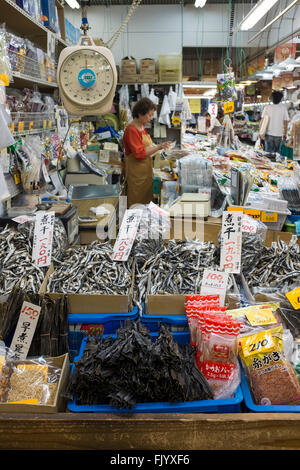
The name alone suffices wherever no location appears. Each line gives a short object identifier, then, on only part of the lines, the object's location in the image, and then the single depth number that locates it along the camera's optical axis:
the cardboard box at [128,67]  8.51
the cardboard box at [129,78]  8.62
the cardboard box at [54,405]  1.47
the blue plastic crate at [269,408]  1.52
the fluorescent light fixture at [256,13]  5.66
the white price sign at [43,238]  2.34
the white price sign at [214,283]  2.08
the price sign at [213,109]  10.74
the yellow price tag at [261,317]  1.84
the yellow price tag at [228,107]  5.94
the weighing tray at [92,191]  4.32
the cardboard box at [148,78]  8.54
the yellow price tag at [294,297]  1.96
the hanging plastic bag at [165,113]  8.36
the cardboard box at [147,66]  8.41
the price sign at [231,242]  2.26
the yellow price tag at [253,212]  3.18
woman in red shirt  5.26
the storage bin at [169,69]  8.34
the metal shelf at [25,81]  3.06
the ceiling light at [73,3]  7.25
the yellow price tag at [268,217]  3.16
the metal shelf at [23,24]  2.94
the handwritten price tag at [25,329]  1.87
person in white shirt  10.77
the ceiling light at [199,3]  8.12
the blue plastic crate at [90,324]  2.01
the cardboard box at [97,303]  1.99
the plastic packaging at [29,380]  1.58
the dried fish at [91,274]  2.18
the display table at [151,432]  1.42
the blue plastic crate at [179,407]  1.49
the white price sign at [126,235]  2.43
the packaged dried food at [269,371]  1.58
